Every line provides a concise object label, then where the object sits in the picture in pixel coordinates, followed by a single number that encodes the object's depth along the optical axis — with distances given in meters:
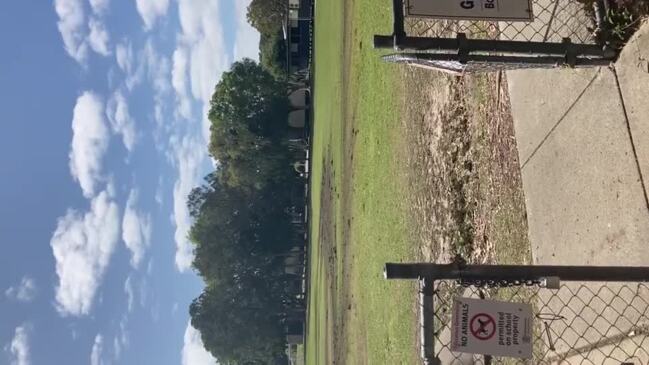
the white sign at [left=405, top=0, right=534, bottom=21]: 4.57
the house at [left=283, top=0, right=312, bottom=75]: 42.62
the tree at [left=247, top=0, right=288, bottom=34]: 48.26
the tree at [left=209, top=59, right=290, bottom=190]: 47.88
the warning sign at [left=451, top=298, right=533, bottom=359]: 3.76
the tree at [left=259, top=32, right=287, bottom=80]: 47.50
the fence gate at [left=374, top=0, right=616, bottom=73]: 4.62
